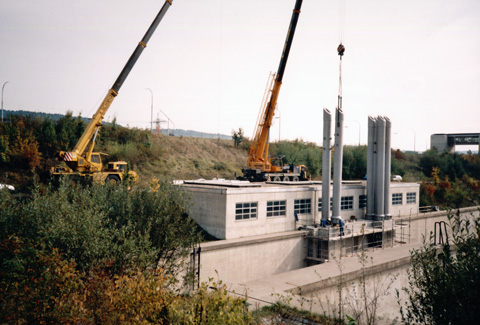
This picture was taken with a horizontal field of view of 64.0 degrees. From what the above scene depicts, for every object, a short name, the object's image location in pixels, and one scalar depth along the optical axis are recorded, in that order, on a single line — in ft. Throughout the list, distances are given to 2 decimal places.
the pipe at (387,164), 103.04
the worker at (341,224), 84.83
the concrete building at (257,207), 74.95
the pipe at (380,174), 100.58
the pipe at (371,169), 101.86
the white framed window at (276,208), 82.20
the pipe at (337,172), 88.17
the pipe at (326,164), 88.38
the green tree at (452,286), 25.62
